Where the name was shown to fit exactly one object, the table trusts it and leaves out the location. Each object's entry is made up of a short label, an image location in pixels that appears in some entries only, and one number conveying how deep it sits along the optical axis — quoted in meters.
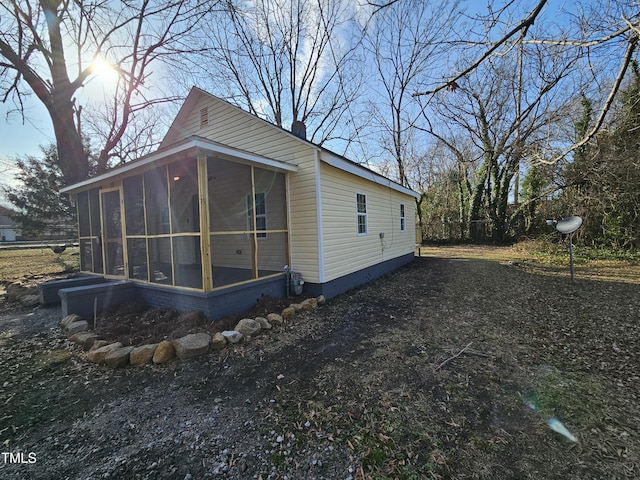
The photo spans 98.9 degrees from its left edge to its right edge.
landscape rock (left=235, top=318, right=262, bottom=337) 4.19
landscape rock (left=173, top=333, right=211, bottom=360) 3.60
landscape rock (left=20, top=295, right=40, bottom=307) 6.19
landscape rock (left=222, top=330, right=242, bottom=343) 3.96
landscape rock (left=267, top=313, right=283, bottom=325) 4.67
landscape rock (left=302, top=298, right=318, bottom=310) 5.48
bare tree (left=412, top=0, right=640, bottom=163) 2.91
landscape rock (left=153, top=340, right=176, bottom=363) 3.52
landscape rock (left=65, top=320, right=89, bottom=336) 4.38
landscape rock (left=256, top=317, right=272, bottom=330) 4.49
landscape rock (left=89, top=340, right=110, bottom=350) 3.78
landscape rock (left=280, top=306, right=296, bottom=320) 4.93
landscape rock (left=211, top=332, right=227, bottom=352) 3.81
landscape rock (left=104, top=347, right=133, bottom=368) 3.43
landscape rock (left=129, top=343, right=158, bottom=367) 3.50
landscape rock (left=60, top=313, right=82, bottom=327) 4.72
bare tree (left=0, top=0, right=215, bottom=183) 9.66
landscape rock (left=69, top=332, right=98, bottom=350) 3.92
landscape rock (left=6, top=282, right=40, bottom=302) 6.56
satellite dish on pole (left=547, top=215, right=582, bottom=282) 6.89
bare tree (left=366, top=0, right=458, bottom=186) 14.71
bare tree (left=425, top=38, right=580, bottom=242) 13.79
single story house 4.98
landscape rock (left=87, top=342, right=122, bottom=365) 3.54
